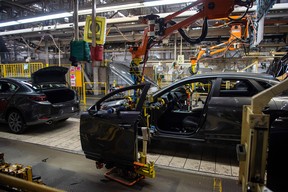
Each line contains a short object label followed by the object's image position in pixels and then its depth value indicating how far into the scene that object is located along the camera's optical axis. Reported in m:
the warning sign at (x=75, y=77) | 7.22
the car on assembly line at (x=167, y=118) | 2.49
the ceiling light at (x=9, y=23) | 6.96
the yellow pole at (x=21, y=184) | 1.47
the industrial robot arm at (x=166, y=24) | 2.72
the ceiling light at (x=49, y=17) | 5.66
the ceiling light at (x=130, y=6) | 4.45
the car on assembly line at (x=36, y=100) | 4.43
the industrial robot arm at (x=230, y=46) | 5.66
